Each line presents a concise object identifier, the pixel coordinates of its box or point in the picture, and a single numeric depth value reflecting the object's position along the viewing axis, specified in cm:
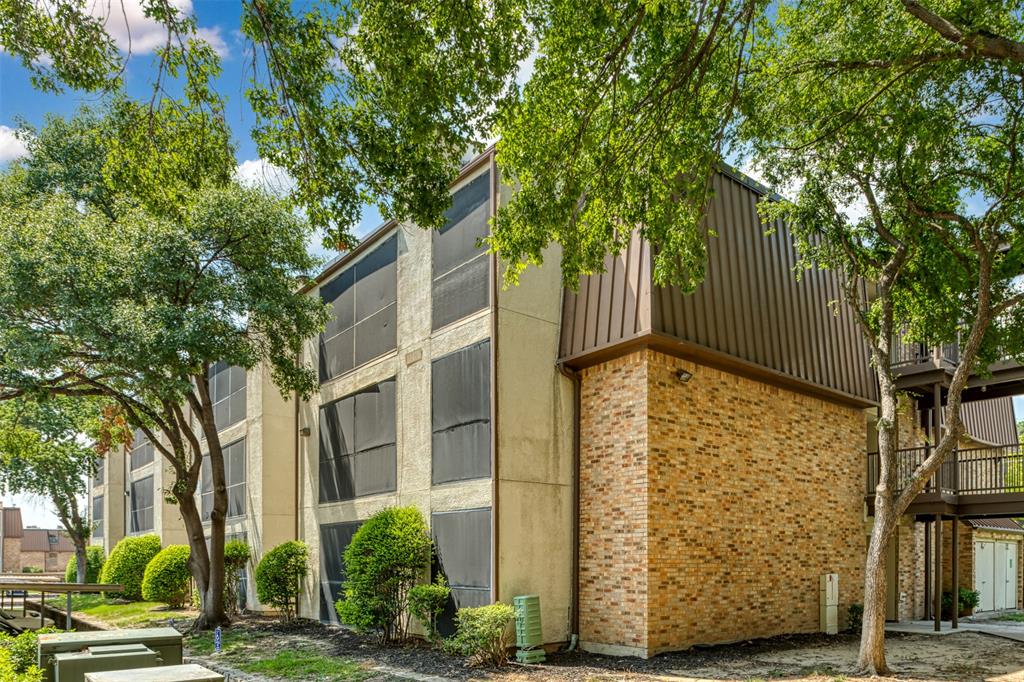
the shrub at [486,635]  1114
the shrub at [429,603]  1237
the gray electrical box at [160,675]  417
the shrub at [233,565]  1988
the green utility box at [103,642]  645
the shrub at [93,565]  3428
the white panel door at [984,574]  2170
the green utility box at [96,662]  556
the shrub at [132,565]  2534
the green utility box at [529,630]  1138
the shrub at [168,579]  2170
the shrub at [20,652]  671
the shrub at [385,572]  1294
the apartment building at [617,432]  1213
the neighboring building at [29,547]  6569
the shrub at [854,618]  1561
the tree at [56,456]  2205
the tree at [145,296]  1365
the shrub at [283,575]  1700
